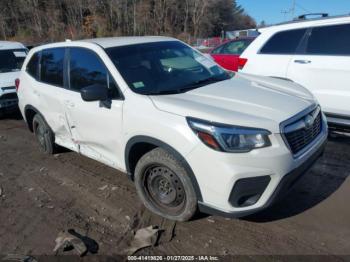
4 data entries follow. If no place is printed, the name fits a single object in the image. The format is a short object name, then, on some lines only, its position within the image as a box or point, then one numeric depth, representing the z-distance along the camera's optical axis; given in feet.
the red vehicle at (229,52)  25.43
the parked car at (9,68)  25.57
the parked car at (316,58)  15.72
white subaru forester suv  9.03
